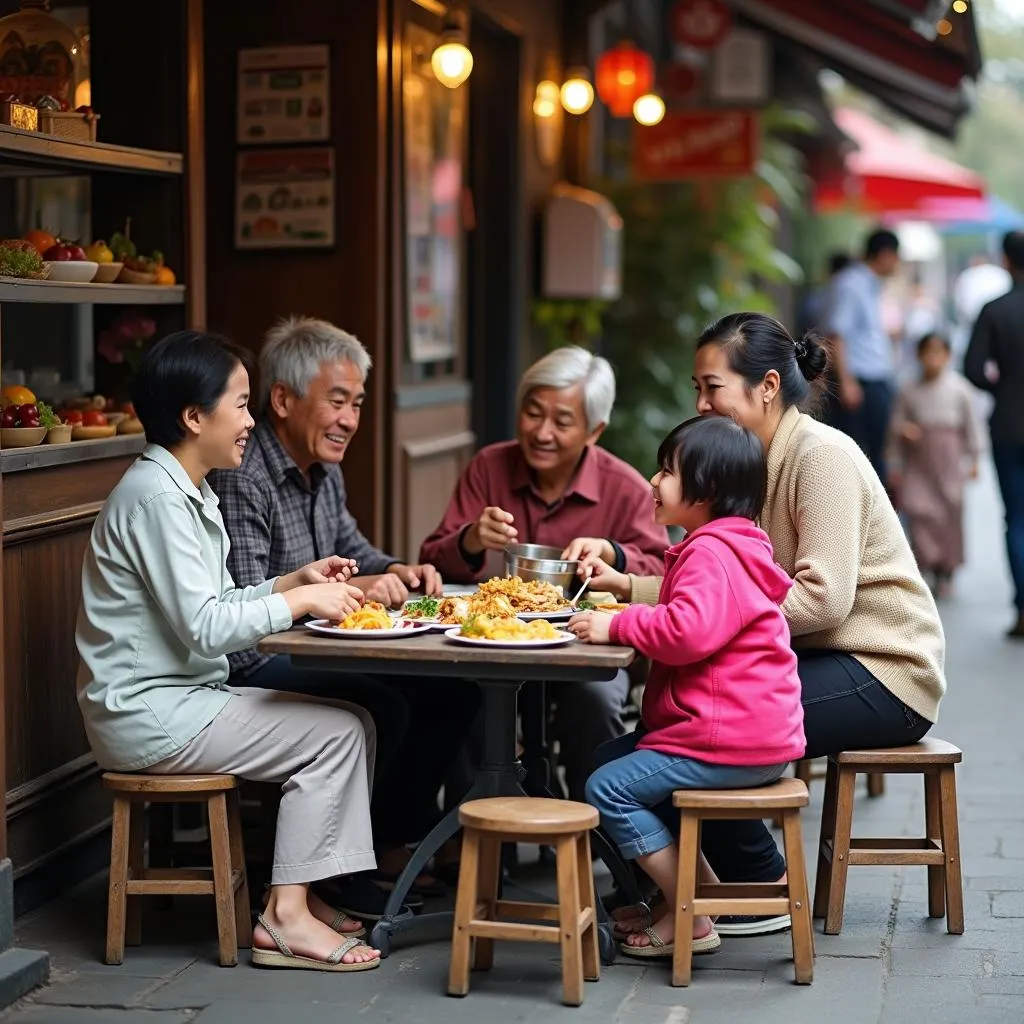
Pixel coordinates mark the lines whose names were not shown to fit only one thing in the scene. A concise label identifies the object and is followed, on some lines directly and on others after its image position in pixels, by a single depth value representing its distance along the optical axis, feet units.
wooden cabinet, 30.50
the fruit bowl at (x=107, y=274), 33.22
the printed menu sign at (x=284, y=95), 43.06
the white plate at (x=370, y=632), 26.99
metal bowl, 31.04
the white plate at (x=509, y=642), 26.09
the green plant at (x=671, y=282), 70.74
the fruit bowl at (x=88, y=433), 32.86
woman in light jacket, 27.27
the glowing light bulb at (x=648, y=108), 65.41
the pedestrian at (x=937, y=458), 70.44
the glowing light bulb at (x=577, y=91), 62.08
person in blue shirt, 76.23
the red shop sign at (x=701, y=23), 66.28
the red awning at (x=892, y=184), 121.70
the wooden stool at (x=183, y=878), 27.53
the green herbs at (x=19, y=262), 30.01
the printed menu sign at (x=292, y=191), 43.60
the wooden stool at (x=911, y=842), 29.50
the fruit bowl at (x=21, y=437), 30.35
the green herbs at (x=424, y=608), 29.01
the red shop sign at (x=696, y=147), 69.72
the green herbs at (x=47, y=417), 31.42
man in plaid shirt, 31.58
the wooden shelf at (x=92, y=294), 29.53
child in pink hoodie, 26.55
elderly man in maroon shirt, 33.17
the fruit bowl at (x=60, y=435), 31.78
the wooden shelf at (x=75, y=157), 29.63
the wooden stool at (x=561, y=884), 25.63
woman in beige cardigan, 29.37
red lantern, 63.21
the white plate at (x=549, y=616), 28.53
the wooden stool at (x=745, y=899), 26.68
